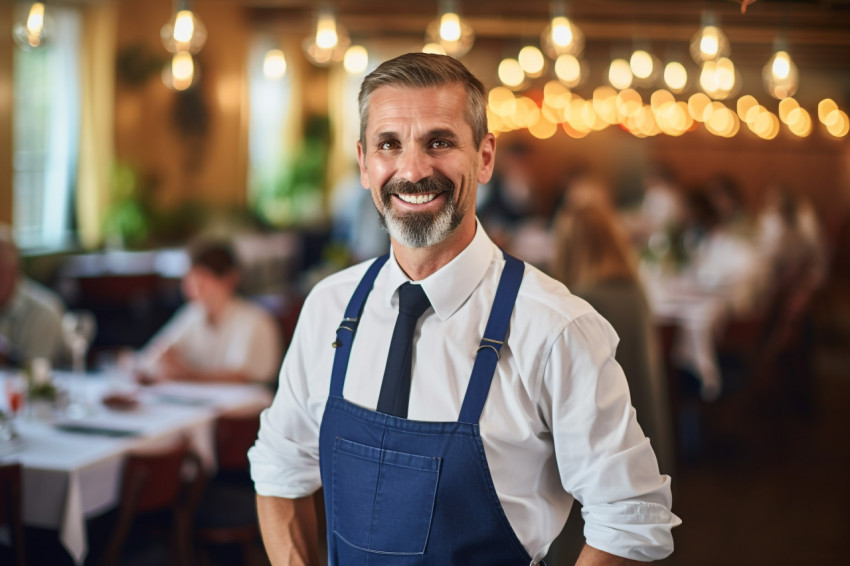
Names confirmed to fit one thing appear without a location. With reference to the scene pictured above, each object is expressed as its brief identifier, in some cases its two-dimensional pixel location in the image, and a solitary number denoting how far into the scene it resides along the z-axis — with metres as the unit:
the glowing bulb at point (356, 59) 6.25
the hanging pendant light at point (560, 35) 4.71
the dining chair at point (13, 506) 2.80
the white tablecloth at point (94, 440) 2.98
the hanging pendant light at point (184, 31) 4.03
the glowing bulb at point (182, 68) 4.79
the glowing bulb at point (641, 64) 6.58
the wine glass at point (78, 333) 3.93
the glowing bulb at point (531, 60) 6.56
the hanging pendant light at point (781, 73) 4.80
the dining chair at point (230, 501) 3.53
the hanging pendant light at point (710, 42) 4.73
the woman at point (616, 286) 3.47
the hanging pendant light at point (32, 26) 3.52
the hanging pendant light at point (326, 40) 4.65
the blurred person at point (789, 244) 7.88
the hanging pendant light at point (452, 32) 4.84
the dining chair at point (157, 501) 3.09
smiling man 1.54
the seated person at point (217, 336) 4.37
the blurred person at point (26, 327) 4.45
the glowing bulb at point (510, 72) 8.11
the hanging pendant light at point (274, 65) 6.06
